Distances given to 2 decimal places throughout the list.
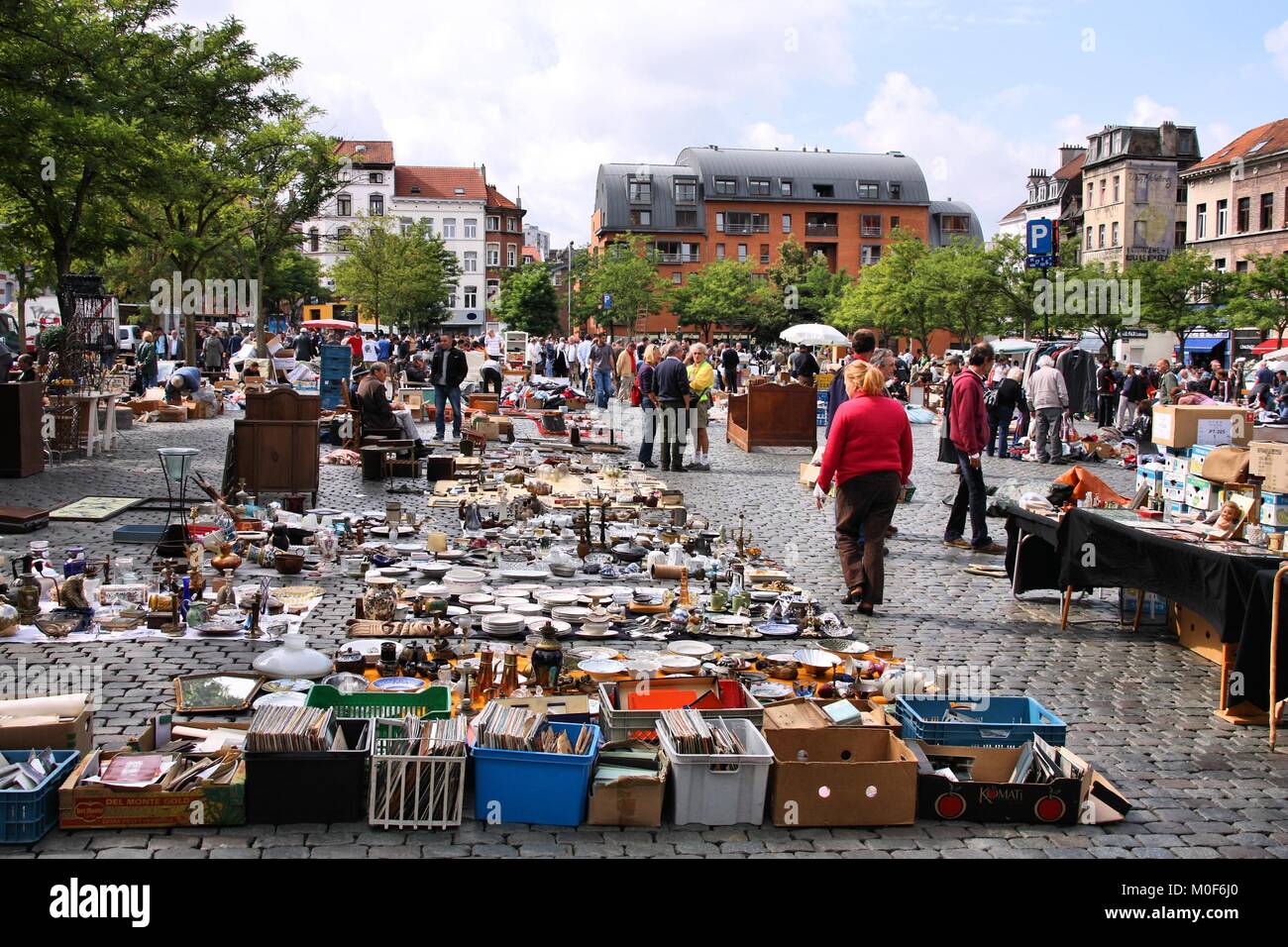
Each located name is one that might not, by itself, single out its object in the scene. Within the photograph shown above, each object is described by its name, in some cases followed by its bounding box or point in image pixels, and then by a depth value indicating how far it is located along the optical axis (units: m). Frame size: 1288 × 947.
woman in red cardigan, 9.61
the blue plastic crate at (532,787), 5.61
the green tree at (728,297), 85.31
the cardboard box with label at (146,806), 5.36
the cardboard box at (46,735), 5.88
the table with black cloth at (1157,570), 7.05
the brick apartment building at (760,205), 100.81
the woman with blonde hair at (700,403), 19.64
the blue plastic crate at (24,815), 5.21
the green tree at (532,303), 90.12
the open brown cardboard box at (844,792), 5.66
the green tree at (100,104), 17.94
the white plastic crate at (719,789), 5.65
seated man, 18.47
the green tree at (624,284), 86.31
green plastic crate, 6.50
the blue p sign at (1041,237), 17.31
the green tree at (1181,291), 46.94
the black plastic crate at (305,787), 5.51
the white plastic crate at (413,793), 5.52
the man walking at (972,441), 11.96
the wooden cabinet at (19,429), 16.42
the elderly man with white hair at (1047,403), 21.41
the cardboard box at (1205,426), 10.05
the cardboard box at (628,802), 5.61
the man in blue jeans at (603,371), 32.84
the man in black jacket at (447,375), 22.14
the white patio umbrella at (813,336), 34.28
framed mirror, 6.96
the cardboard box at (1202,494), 9.58
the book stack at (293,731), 5.56
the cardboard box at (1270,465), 8.42
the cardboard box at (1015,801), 5.75
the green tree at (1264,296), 43.22
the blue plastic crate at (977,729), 6.30
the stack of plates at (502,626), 8.98
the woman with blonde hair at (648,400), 19.56
